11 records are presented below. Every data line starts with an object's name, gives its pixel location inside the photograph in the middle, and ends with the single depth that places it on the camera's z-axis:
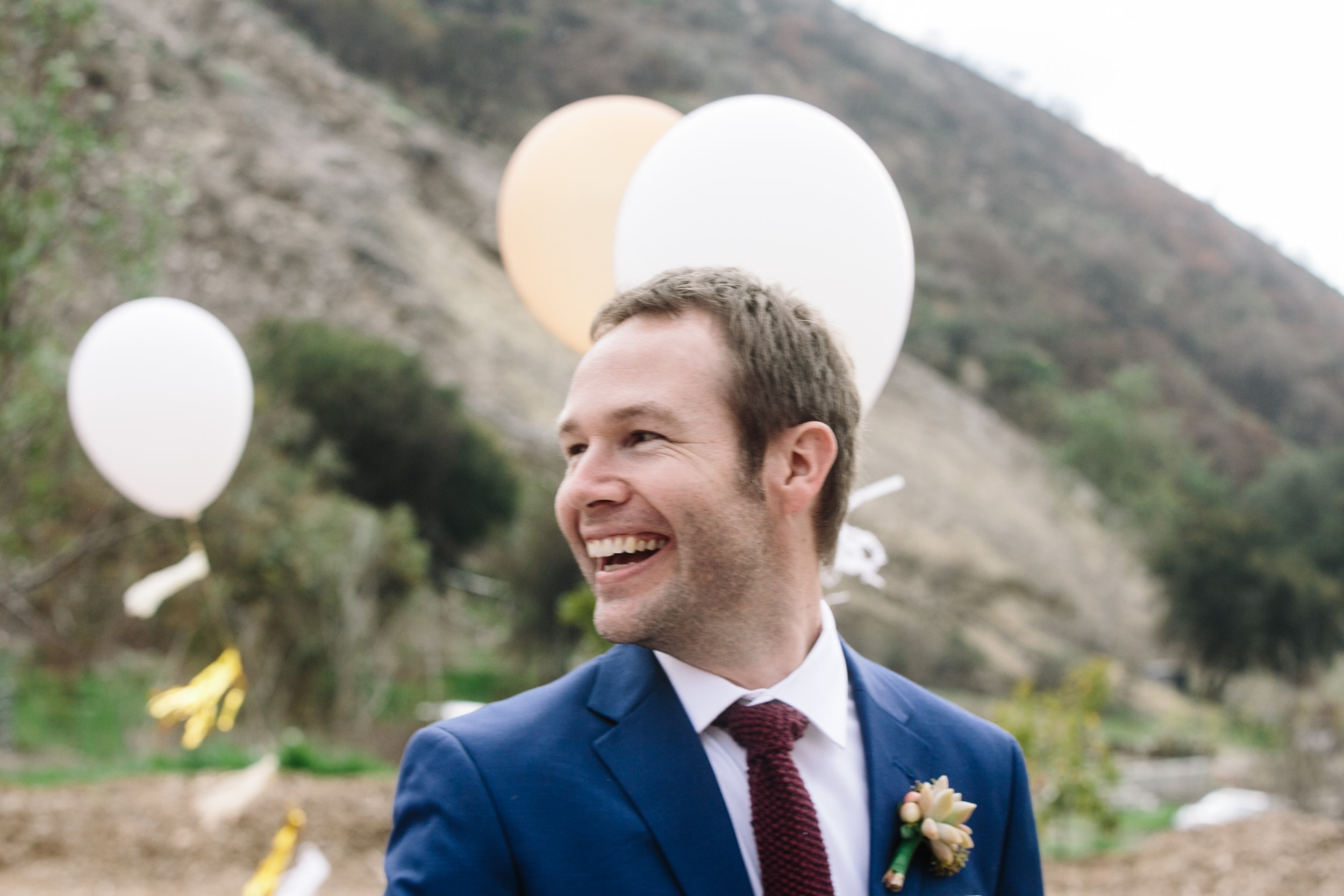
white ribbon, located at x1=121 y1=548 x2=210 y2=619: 6.45
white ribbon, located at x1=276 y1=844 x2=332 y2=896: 3.47
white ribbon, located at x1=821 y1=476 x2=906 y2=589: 2.71
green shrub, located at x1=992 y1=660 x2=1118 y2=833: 8.25
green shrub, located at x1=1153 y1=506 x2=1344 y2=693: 25.50
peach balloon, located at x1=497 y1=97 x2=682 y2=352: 3.57
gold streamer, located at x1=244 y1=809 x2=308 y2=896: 4.97
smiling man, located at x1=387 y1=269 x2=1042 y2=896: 1.35
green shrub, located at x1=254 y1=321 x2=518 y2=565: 21.23
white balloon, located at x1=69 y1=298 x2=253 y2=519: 5.95
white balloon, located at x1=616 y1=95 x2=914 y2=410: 2.69
